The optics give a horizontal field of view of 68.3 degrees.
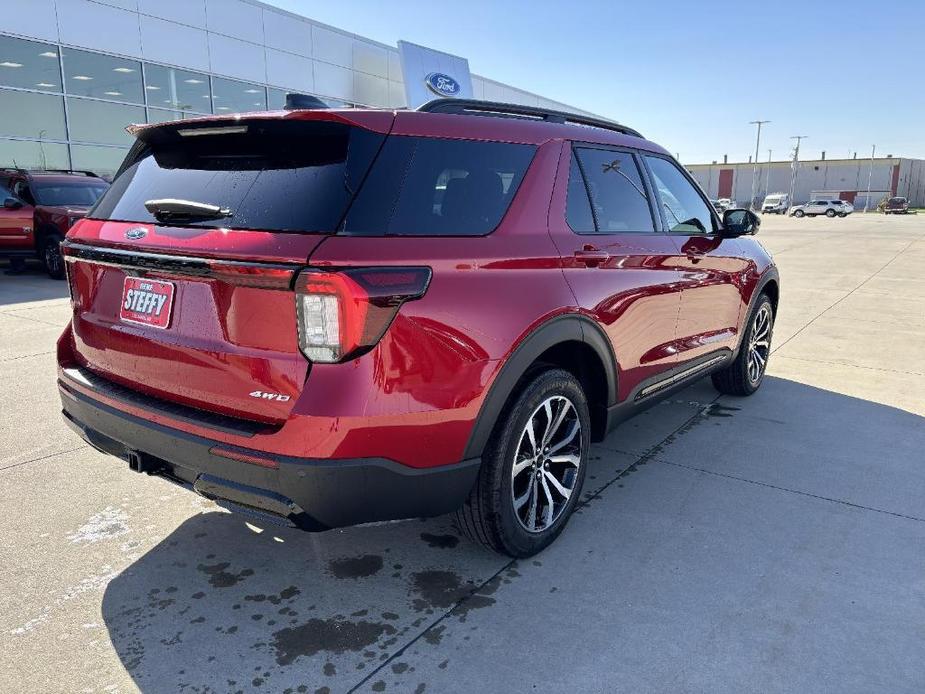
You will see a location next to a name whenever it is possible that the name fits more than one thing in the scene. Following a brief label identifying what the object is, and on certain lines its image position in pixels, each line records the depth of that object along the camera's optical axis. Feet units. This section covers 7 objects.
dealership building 52.26
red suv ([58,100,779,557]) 6.95
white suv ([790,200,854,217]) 183.32
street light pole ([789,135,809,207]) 276.31
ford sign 88.74
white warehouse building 283.59
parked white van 227.40
